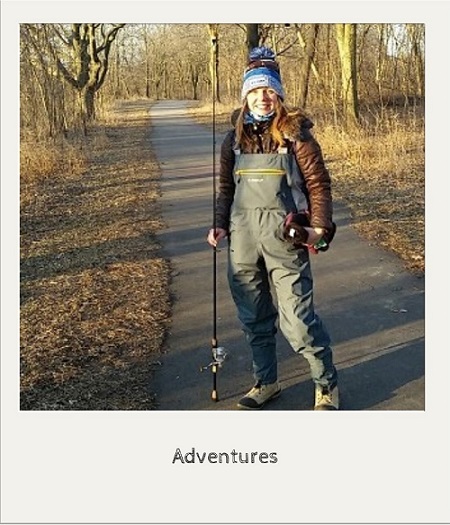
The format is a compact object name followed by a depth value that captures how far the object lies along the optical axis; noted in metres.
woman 2.86
